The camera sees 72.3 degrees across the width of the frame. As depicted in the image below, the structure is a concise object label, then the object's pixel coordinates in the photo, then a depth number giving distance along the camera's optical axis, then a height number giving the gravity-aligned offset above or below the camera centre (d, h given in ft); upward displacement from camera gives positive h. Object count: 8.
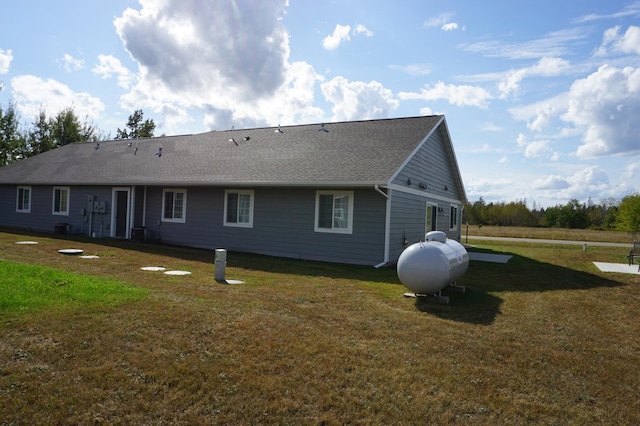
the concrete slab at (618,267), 43.47 -4.03
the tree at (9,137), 117.39 +18.41
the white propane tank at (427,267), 25.49 -2.70
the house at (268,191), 42.73 +2.73
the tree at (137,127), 165.07 +31.50
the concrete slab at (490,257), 51.16 -4.11
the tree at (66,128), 130.00 +23.60
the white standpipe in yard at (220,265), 30.22 -3.60
